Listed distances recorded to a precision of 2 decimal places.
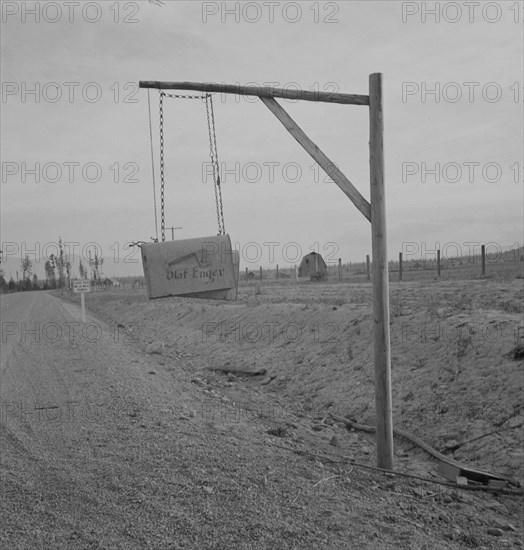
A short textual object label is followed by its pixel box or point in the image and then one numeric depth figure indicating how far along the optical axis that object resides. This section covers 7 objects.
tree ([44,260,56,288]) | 134.62
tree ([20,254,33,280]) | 146.50
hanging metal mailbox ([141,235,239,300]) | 4.90
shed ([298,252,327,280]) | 38.72
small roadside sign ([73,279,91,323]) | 28.50
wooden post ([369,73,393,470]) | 6.31
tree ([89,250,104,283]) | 89.54
